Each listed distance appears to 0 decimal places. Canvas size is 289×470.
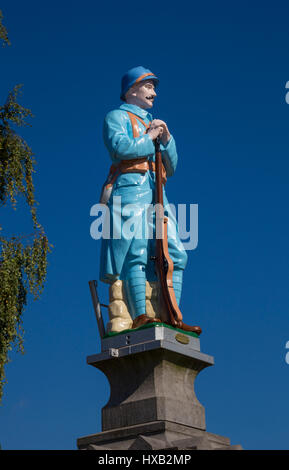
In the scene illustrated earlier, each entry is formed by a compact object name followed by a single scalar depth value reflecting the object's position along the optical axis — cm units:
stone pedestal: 1276
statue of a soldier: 1396
